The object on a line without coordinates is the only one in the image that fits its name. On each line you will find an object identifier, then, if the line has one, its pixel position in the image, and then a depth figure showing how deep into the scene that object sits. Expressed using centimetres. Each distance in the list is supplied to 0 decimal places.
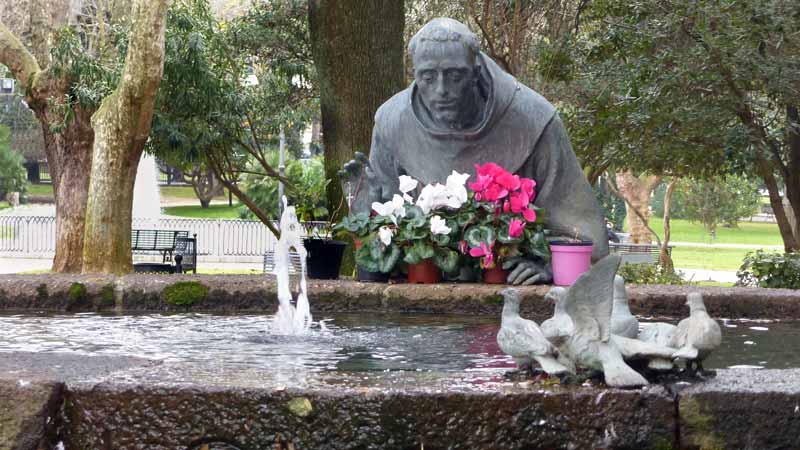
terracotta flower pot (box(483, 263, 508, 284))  644
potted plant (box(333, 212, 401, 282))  645
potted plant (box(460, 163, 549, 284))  637
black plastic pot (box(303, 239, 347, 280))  684
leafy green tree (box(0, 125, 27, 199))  4206
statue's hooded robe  665
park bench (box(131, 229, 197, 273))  1677
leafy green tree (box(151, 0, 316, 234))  1574
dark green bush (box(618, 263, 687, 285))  1355
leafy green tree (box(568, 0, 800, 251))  1248
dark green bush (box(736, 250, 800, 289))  1266
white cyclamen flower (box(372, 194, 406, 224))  648
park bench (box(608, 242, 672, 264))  2103
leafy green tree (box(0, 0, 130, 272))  1536
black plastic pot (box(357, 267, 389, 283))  650
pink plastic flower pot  626
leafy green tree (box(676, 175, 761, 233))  3394
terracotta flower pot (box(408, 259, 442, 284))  647
